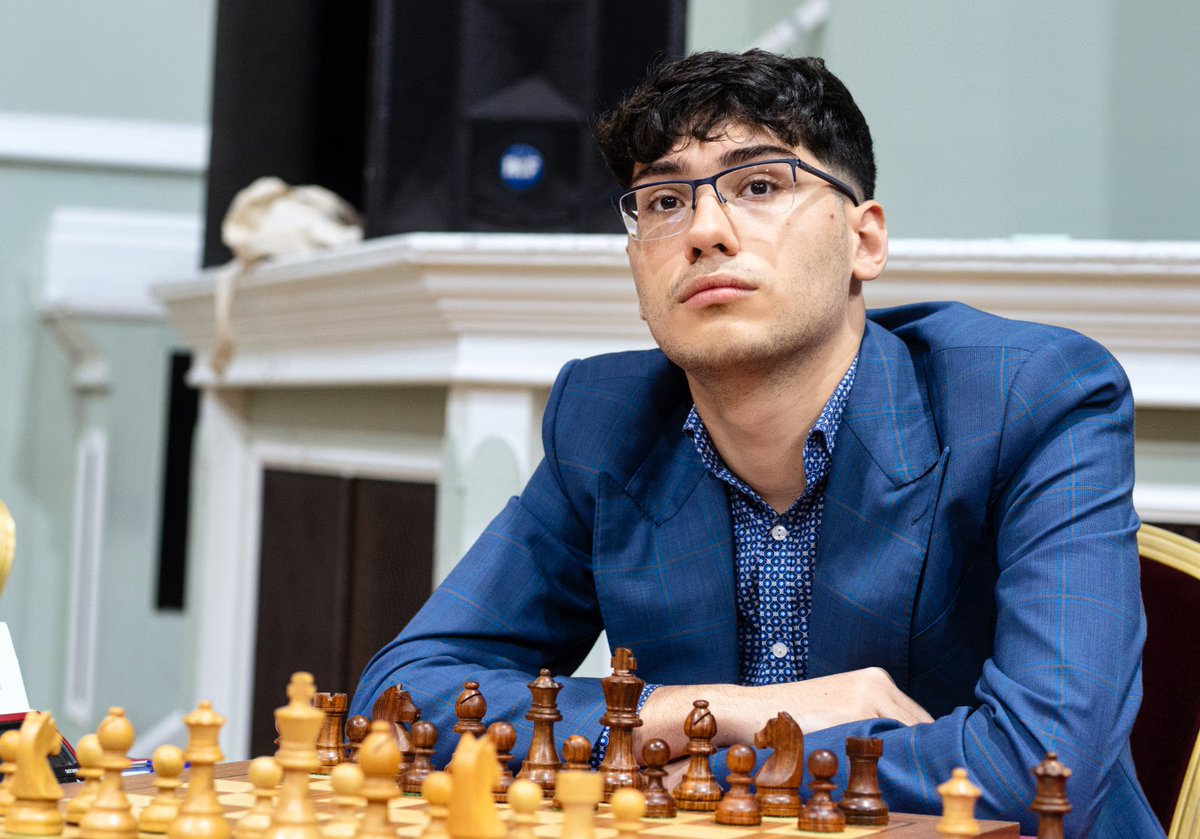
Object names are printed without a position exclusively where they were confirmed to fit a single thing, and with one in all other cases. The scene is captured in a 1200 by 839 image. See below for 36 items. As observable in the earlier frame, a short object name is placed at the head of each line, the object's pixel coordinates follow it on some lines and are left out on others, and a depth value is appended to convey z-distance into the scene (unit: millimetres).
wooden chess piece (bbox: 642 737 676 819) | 1973
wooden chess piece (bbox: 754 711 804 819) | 1975
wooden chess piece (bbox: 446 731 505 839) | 1805
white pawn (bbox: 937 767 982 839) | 1834
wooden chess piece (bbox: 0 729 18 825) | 1926
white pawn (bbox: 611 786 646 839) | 1844
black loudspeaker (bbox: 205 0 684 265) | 3606
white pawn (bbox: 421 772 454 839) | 1833
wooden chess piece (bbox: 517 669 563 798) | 2065
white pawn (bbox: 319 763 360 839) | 1845
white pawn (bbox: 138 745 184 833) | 1893
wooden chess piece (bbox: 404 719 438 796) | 2069
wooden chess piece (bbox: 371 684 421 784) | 2165
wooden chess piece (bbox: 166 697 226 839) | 1842
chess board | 1912
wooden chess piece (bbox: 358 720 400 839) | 1834
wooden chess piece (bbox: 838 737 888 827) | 1954
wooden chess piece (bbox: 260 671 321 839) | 1823
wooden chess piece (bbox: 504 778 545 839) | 1819
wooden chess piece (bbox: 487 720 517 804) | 2035
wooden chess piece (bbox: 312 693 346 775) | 2138
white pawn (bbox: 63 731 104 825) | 1923
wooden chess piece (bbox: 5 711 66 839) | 1893
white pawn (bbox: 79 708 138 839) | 1866
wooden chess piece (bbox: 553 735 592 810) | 2062
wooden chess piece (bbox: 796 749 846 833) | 1920
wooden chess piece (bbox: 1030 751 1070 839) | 1854
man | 2256
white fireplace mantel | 2984
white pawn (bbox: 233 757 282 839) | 1858
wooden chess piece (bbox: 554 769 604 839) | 1828
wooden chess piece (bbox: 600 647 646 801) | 2033
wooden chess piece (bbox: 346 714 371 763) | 2141
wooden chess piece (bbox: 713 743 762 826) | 1943
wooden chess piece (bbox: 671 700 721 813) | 1997
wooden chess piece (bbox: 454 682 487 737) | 2105
